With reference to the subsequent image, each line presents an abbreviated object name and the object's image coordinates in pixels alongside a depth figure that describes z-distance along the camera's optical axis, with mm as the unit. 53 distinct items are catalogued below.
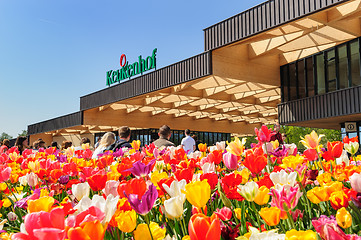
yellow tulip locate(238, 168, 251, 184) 1635
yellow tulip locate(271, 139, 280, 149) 2619
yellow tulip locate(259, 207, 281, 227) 977
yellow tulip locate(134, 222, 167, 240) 945
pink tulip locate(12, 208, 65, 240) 727
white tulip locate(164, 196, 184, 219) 1010
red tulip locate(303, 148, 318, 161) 2136
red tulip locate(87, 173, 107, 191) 1516
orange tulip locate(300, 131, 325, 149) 2162
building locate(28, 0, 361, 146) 12125
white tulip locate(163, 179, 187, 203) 1143
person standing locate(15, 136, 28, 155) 8035
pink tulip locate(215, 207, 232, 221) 1069
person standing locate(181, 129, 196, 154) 8171
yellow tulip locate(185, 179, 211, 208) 1016
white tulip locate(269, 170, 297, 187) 1276
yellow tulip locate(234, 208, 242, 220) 1221
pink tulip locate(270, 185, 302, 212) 1007
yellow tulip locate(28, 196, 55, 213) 1010
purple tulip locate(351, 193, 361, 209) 1027
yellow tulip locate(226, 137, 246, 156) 2121
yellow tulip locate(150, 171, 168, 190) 1522
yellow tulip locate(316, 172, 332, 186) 1415
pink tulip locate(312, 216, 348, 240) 663
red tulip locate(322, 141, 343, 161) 1925
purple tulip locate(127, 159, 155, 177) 1620
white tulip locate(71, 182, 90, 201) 1393
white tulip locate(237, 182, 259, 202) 1169
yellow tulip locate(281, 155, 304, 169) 1705
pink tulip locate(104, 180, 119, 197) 1347
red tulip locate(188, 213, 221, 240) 691
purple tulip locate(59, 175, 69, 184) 2029
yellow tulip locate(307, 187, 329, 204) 1125
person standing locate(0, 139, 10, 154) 5433
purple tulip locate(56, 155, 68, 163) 3460
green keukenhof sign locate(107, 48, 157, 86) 22709
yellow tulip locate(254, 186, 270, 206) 1178
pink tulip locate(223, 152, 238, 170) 1953
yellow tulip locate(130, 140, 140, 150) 3846
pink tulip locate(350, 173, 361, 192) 1071
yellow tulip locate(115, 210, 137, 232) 952
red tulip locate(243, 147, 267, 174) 1608
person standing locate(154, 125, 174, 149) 6832
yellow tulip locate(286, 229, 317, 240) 695
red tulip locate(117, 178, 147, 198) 1140
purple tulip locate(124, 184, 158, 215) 988
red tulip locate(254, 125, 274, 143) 2197
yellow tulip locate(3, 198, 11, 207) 1750
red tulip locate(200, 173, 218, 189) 1396
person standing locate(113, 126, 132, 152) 6488
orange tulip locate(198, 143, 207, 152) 3129
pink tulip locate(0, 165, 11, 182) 1984
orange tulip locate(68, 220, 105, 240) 715
